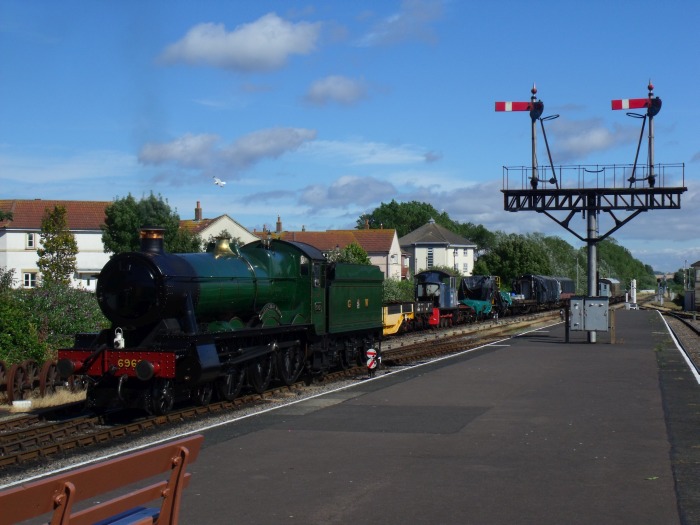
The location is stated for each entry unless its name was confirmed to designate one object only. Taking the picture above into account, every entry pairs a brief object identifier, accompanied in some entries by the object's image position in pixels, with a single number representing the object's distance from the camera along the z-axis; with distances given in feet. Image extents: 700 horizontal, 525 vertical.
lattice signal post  102.06
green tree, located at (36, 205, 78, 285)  183.62
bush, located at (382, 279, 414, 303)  174.70
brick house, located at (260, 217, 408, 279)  292.20
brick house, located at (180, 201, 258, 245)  238.07
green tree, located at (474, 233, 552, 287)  328.90
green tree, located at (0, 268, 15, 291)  74.90
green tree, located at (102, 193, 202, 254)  160.35
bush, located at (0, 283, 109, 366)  65.46
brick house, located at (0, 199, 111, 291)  210.79
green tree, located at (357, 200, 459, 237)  491.31
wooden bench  14.38
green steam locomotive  47.85
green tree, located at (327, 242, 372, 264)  197.82
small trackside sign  67.82
